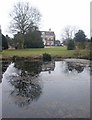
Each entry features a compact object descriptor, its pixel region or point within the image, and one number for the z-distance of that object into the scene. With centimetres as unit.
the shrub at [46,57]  1538
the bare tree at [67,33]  3712
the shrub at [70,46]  2061
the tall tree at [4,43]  2110
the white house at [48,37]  4105
